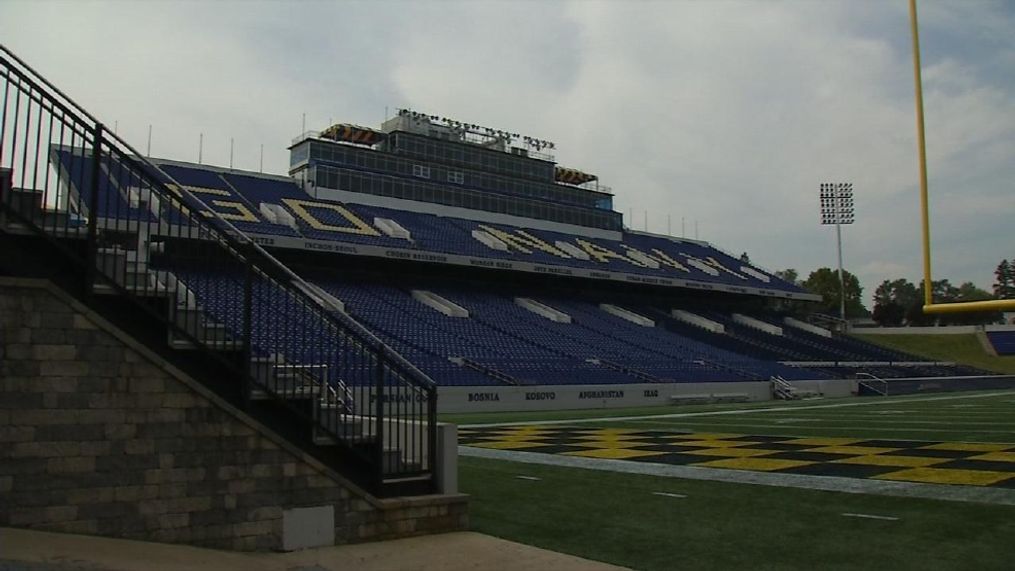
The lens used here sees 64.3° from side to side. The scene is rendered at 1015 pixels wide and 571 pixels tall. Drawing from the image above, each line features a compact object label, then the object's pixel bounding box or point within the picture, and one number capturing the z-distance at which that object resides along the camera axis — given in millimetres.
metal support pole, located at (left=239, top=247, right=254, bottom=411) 7207
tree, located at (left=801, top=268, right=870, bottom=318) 101750
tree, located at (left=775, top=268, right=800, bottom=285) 128250
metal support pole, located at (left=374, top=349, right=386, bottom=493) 7754
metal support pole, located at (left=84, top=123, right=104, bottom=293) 6703
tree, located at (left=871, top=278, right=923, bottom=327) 96525
